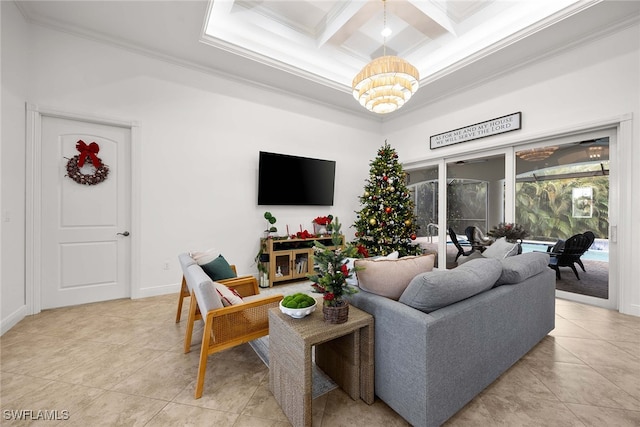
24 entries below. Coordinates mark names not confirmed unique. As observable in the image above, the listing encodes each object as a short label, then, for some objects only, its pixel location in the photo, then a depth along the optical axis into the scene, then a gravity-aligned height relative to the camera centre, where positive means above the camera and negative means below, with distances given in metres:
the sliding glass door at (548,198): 3.14 +0.20
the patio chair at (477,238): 4.17 -0.44
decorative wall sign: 3.72 +1.29
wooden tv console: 4.01 -0.76
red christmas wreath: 3.04 +0.53
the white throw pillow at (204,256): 2.32 -0.42
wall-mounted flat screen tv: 4.23 +0.54
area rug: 1.69 -1.17
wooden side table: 1.30 -0.85
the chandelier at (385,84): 2.76 +1.43
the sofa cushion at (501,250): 2.68 -0.41
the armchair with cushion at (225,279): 2.41 -0.66
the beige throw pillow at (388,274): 1.59 -0.39
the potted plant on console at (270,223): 4.12 -0.20
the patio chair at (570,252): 3.26 -0.52
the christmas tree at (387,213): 4.33 -0.03
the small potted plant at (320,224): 4.65 -0.24
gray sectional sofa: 1.31 -0.71
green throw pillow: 2.39 -0.56
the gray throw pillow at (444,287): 1.39 -0.43
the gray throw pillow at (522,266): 1.88 -0.42
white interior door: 2.97 -0.11
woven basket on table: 1.43 -0.57
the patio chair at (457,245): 4.46 -0.60
